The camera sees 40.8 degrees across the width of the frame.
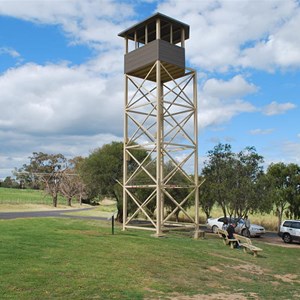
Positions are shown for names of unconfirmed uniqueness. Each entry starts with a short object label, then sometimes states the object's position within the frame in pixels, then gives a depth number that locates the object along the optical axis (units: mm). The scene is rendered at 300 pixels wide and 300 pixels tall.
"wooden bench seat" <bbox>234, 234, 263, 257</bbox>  17097
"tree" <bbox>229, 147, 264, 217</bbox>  25422
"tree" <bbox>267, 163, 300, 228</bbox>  32781
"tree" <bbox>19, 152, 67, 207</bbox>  71731
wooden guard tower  21391
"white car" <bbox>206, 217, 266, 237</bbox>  28250
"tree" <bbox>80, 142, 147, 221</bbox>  34000
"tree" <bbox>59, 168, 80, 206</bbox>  72375
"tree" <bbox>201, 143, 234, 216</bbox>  26250
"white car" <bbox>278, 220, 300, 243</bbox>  24938
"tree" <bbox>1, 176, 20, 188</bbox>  118225
